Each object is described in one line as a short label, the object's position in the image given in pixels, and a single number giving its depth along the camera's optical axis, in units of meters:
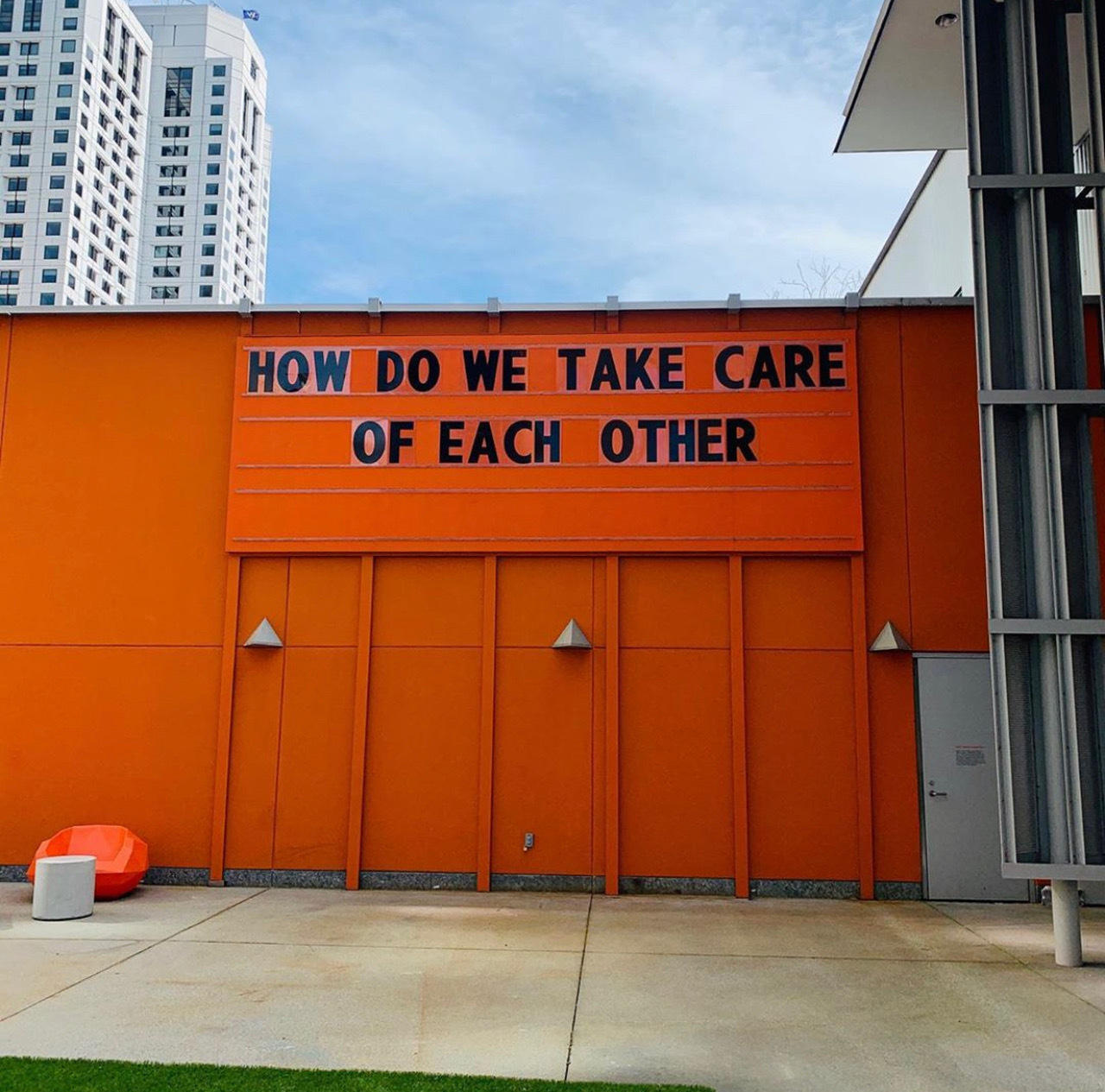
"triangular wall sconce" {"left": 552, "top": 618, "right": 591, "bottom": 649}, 11.94
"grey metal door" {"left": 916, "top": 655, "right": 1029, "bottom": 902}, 11.42
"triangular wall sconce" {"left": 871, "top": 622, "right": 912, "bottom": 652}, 11.66
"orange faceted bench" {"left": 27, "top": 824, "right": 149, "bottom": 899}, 10.99
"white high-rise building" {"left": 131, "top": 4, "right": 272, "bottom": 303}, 124.06
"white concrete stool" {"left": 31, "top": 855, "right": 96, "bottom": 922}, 10.12
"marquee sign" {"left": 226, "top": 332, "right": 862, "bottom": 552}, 12.18
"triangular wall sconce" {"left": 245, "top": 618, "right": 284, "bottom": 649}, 12.16
